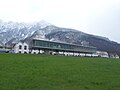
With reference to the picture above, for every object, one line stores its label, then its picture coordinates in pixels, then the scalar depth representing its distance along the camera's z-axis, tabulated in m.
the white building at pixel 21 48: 43.85
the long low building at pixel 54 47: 48.67
